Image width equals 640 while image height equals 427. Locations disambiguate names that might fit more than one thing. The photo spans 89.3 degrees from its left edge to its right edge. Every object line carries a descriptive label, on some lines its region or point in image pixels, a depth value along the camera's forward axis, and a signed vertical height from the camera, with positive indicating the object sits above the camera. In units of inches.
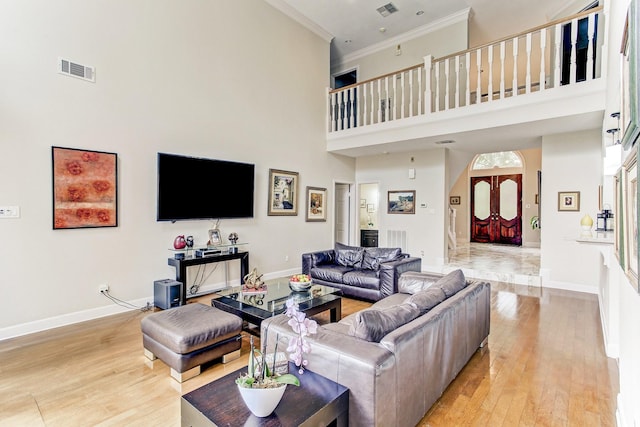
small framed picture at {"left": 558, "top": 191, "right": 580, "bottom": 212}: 204.5 +7.8
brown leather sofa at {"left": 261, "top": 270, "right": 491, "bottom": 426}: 62.3 -30.8
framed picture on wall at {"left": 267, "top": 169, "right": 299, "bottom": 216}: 232.6 +14.8
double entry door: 406.9 +5.1
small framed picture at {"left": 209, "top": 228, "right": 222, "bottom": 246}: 192.7 -15.1
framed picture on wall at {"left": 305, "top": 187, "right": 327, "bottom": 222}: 263.1 +6.9
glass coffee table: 119.5 -36.0
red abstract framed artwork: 139.8 +10.7
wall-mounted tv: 171.8 +14.0
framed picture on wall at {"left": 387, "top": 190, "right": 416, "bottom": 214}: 281.1 +9.6
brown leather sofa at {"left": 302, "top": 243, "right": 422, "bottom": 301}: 167.9 -32.8
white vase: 51.4 -29.9
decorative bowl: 142.4 -32.4
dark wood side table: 52.4 -33.6
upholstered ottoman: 95.9 -38.8
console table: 168.4 -27.0
